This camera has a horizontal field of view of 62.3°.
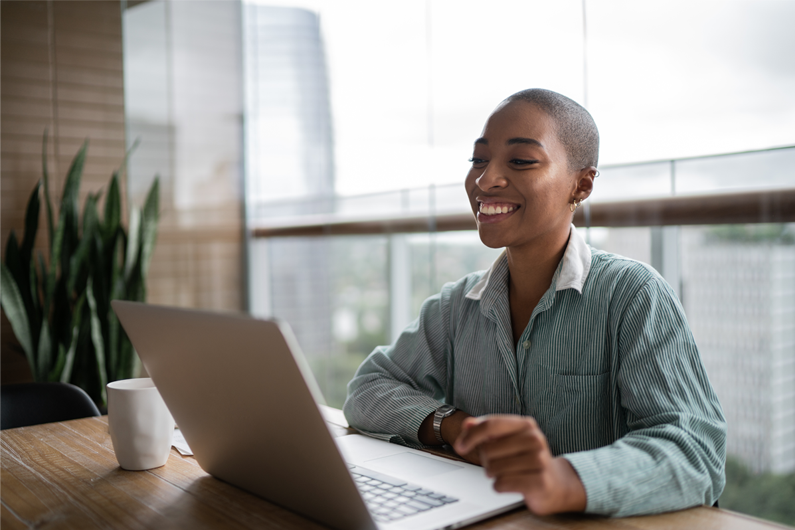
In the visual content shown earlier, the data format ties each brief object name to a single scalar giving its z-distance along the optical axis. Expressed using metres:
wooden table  0.83
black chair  1.74
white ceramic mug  1.09
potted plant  3.12
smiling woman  0.91
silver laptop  0.75
